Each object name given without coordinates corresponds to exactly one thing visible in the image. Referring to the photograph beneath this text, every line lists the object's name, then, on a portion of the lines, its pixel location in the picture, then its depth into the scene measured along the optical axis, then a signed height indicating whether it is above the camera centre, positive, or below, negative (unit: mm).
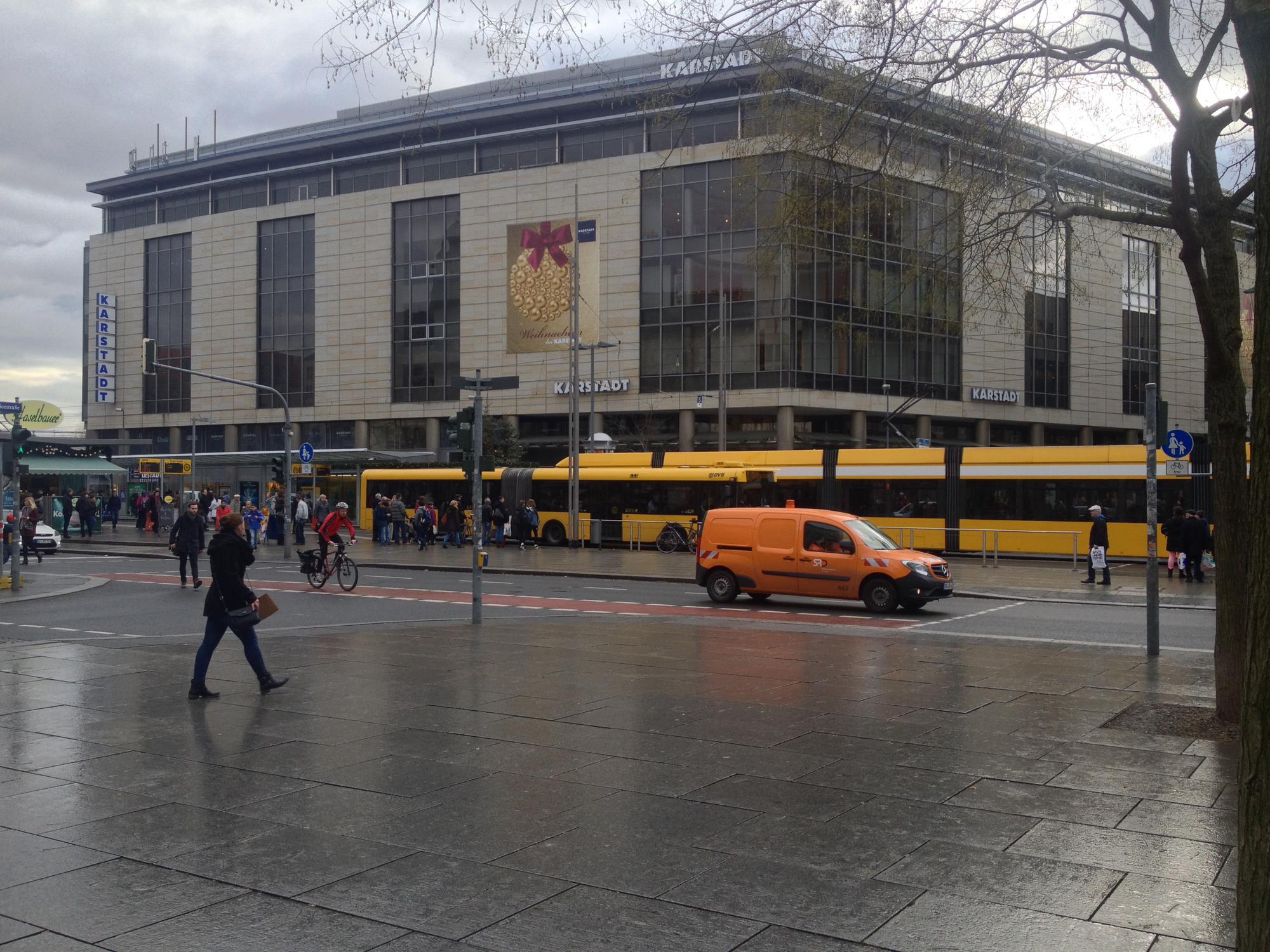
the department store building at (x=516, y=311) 56969 +9357
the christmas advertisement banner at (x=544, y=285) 57875 +9975
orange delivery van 18797 -1433
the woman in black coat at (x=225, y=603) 9984 -1142
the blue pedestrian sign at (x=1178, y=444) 19812 +586
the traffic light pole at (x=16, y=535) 21578 -1189
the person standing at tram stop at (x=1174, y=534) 25609 -1264
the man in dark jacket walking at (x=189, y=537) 22797 -1233
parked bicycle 36500 -1947
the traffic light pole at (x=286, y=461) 32562 +418
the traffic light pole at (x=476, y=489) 16109 -180
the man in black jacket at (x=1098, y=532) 24297 -1171
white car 33531 -1884
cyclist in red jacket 22641 -977
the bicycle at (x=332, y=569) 22969 -1908
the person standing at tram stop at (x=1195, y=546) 24797 -1498
